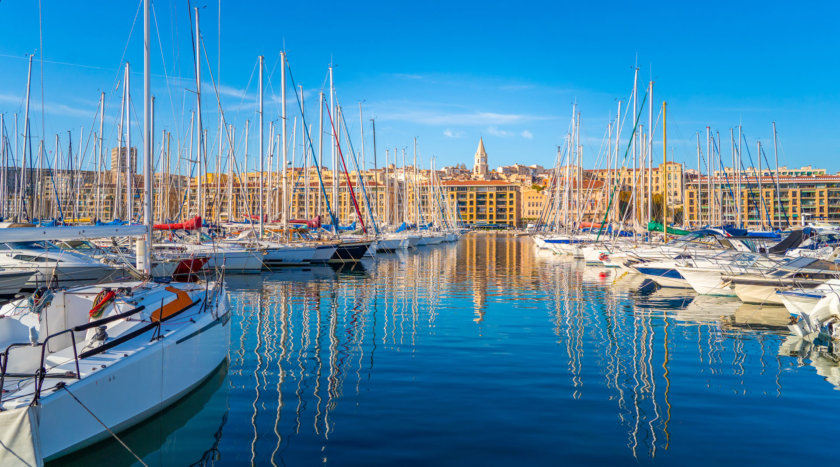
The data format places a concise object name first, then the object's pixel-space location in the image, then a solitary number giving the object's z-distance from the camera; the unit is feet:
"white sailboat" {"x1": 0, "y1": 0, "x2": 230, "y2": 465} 19.89
